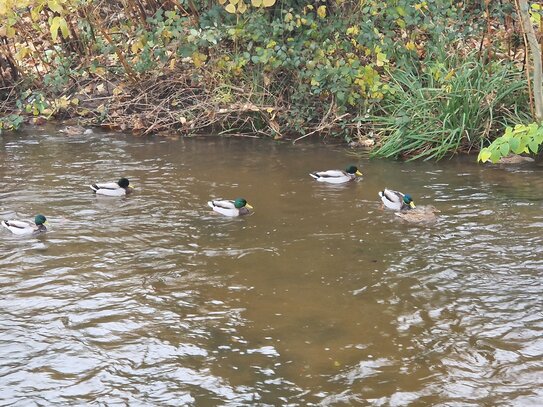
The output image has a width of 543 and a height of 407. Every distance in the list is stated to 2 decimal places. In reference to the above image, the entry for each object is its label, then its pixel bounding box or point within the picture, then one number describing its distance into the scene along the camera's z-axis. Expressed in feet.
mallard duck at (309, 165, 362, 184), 35.14
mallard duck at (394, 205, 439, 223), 29.76
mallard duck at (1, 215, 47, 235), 29.55
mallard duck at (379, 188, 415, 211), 30.86
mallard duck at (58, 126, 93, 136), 45.65
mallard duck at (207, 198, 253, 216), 31.14
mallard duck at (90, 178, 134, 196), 33.63
